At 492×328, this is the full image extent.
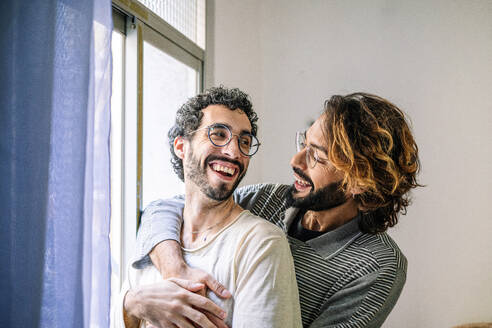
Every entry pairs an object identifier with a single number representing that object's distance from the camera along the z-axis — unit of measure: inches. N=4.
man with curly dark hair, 39.2
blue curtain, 32.8
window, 64.6
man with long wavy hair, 49.8
